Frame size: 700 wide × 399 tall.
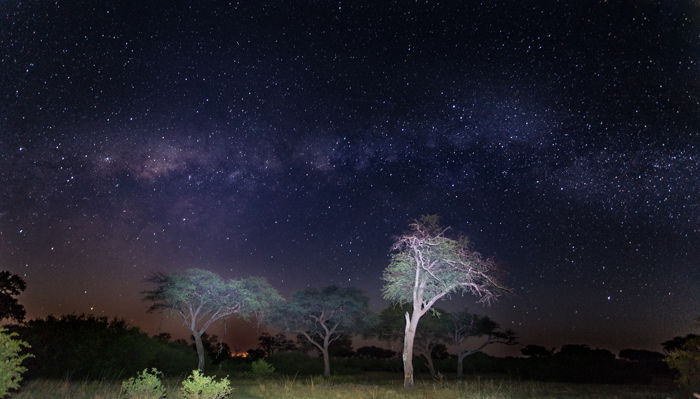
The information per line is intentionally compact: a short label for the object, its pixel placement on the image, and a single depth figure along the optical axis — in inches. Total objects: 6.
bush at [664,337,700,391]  815.7
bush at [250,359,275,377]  1398.1
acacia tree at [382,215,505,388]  977.5
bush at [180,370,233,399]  556.7
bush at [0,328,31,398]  451.8
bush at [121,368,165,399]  554.6
